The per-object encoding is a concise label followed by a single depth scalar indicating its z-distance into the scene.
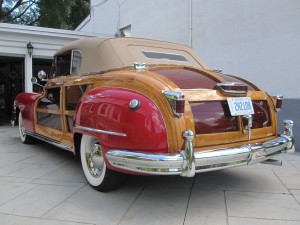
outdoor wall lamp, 11.00
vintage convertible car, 3.16
